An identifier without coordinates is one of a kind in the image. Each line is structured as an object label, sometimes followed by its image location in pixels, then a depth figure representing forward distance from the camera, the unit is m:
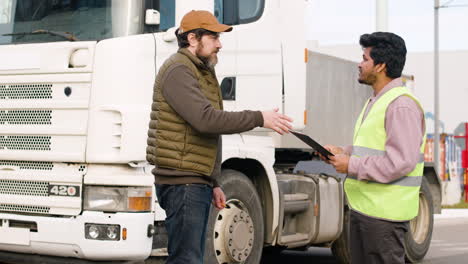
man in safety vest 4.71
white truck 6.82
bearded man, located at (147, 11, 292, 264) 5.01
